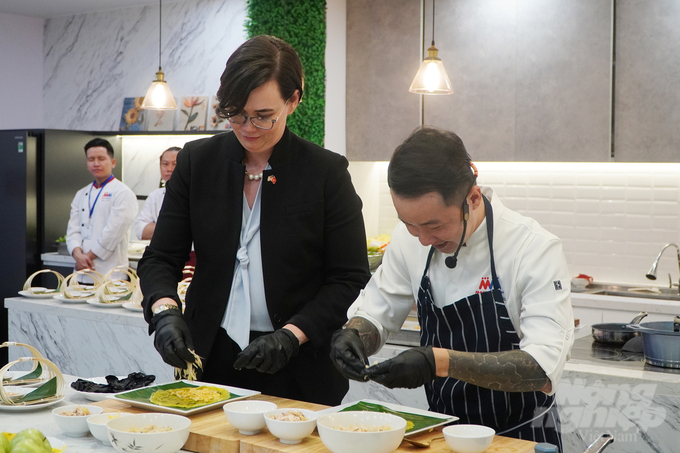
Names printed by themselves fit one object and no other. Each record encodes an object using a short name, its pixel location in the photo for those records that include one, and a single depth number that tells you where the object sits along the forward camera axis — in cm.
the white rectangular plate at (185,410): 174
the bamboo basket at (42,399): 195
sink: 446
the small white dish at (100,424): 161
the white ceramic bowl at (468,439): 147
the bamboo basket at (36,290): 423
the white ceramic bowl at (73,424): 167
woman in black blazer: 190
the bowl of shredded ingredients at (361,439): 145
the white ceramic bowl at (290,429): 154
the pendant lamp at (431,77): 448
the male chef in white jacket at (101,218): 584
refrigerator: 655
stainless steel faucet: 393
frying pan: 290
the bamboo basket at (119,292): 378
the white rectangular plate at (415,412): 163
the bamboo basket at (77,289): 404
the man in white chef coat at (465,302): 155
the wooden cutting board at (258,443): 153
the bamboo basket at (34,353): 199
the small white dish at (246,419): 161
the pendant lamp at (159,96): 578
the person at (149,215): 592
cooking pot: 249
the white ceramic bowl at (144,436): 150
